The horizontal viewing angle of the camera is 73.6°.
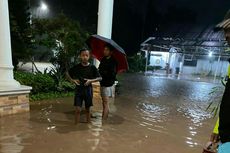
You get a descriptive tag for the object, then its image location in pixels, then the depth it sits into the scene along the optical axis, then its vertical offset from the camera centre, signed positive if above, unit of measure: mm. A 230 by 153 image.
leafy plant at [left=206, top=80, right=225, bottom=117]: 5302 -1488
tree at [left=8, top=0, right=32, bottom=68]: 5594 +862
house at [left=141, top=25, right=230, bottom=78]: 15106 +1129
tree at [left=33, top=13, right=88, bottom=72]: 5220 +614
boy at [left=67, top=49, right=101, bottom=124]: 3043 -423
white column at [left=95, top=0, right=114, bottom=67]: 4945 +1301
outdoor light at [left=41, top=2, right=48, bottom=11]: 11636 +3658
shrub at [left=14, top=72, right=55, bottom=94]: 4467 -791
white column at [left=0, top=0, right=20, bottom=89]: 3201 -6
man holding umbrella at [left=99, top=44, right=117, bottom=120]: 3363 -256
